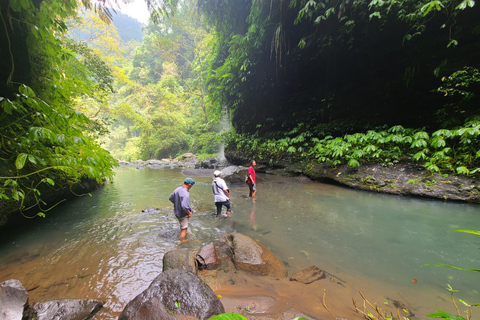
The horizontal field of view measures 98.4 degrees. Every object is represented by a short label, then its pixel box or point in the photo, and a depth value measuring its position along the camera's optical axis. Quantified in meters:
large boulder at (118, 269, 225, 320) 2.50
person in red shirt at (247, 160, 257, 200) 8.08
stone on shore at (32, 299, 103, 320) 2.57
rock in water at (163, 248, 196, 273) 3.59
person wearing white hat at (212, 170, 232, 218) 6.41
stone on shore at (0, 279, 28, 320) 2.35
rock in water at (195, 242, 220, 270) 3.84
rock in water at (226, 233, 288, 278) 3.73
